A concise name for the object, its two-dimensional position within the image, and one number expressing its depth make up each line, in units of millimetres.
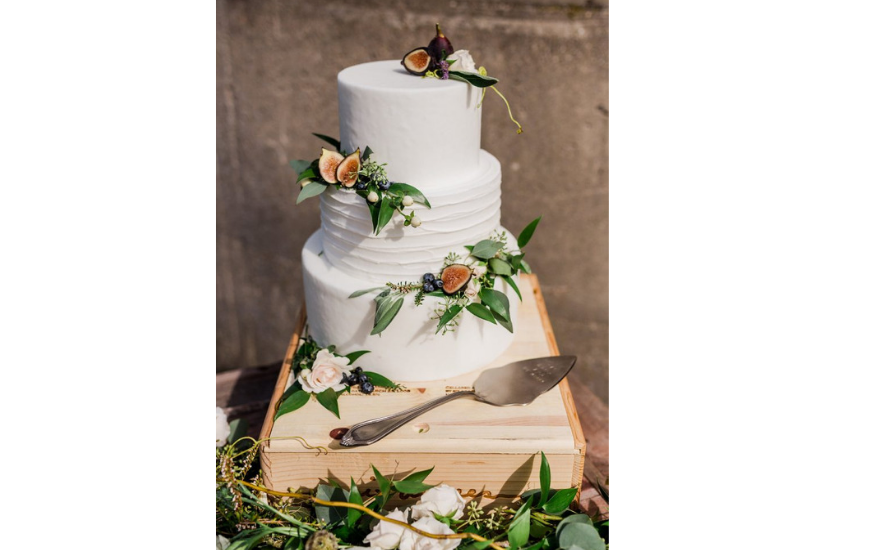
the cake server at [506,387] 1291
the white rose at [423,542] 1125
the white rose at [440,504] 1186
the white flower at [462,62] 1328
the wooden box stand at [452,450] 1265
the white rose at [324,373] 1396
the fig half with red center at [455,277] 1360
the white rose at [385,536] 1138
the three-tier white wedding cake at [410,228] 1291
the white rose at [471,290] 1373
